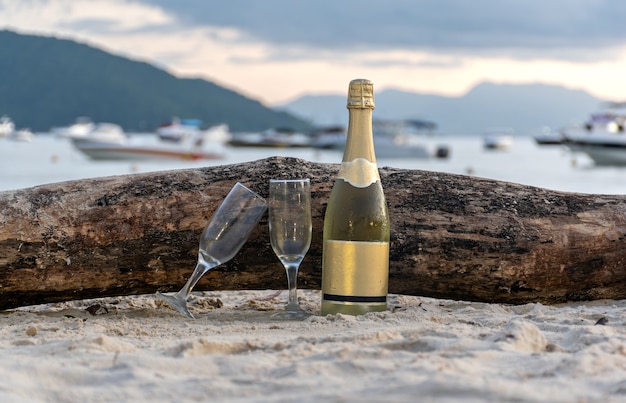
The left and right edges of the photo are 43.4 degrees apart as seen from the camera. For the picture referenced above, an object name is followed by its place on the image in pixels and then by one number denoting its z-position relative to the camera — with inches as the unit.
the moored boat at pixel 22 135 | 3164.9
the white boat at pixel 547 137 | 3857.0
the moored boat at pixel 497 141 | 3727.9
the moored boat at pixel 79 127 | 3432.6
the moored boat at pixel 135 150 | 1476.4
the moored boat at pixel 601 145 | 1221.7
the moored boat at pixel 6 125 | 2506.3
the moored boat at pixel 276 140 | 3331.7
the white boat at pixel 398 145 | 2111.2
